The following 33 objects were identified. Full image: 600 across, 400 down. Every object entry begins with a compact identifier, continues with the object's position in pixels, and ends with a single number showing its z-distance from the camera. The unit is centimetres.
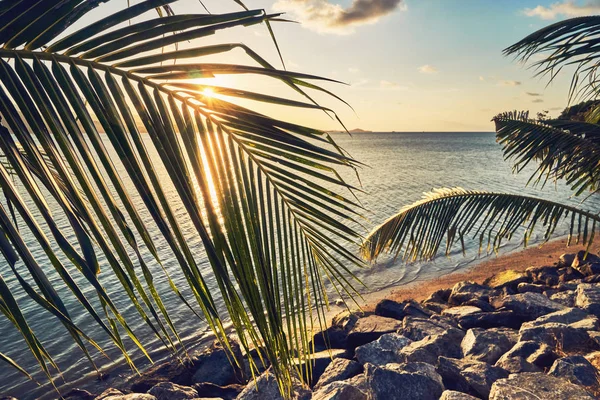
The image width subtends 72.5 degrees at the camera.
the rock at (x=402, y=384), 489
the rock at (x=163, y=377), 840
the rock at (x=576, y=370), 486
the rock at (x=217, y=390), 716
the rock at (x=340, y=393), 489
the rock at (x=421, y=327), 777
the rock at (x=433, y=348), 656
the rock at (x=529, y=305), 843
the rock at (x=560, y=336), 616
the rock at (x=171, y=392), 648
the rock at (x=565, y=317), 718
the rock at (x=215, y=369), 825
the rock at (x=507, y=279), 1267
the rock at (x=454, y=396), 454
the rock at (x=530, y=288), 1121
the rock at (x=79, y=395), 785
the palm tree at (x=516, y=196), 559
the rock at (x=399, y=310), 1003
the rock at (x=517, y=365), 554
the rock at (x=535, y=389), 435
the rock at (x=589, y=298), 775
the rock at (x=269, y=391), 564
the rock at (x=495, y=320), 842
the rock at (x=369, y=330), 873
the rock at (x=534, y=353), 588
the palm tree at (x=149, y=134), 74
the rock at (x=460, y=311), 923
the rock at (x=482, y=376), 507
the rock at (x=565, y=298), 892
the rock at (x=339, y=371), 624
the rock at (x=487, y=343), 635
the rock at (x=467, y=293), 1127
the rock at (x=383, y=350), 685
